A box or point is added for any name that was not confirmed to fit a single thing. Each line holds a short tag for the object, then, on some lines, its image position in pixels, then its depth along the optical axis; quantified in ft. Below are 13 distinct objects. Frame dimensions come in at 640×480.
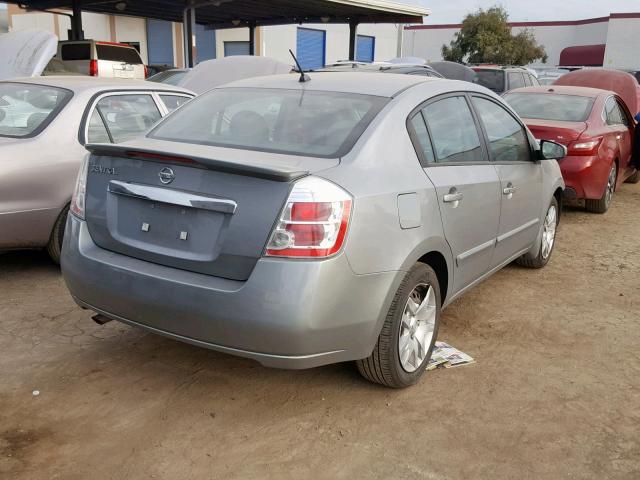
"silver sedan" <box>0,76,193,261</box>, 14.76
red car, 23.42
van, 44.57
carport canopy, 59.57
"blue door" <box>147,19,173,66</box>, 92.48
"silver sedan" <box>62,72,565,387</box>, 8.94
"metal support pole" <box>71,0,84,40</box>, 59.00
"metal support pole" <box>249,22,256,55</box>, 77.05
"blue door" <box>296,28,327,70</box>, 97.66
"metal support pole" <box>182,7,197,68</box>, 58.80
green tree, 136.67
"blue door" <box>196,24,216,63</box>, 91.81
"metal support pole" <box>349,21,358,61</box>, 74.77
